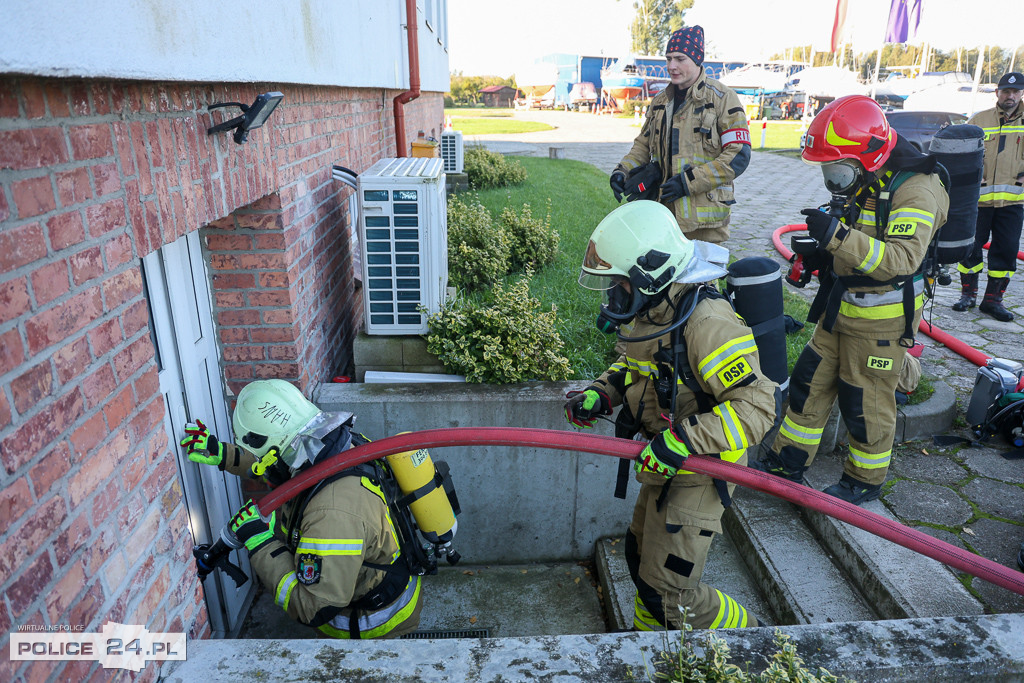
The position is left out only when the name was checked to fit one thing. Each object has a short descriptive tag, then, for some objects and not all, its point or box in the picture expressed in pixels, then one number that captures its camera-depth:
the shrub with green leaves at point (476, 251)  5.73
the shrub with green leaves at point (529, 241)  6.80
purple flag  22.53
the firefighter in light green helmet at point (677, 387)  2.39
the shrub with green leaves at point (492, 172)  12.49
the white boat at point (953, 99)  25.27
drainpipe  6.64
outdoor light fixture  2.40
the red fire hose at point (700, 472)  2.32
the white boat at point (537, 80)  61.12
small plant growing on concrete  1.82
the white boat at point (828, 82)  35.19
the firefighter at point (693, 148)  4.65
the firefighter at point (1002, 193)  6.03
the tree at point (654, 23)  64.31
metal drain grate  3.50
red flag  27.33
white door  2.65
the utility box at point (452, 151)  12.45
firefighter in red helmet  3.20
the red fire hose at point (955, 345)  5.12
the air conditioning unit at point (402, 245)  3.92
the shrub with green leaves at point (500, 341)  3.84
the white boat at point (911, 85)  29.58
